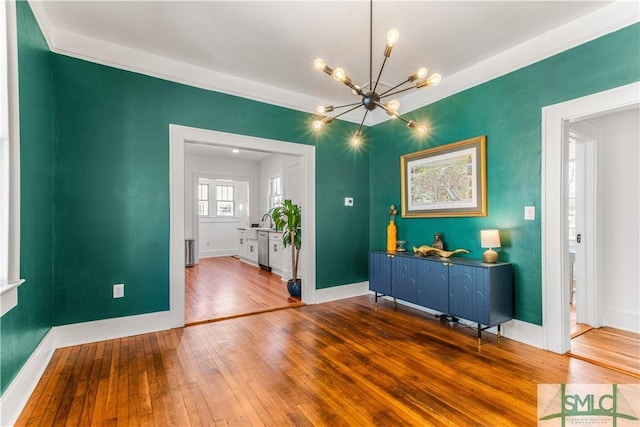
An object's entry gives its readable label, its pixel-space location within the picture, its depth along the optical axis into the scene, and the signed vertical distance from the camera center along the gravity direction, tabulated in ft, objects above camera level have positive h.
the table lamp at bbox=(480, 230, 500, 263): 9.44 -0.88
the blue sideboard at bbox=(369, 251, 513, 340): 9.02 -2.41
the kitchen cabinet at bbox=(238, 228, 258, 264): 23.34 -2.48
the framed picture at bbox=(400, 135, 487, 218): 10.53 +1.30
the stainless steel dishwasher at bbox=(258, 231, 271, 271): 20.98 -2.55
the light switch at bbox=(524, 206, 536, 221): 9.17 +0.04
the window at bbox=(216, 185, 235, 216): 29.45 +1.40
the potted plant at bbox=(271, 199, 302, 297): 14.82 -0.59
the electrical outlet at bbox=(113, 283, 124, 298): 9.67 -2.46
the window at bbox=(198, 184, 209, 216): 28.50 +1.43
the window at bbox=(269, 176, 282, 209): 25.58 +2.11
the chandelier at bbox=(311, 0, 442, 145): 6.00 +2.87
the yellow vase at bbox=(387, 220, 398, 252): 13.42 -1.03
